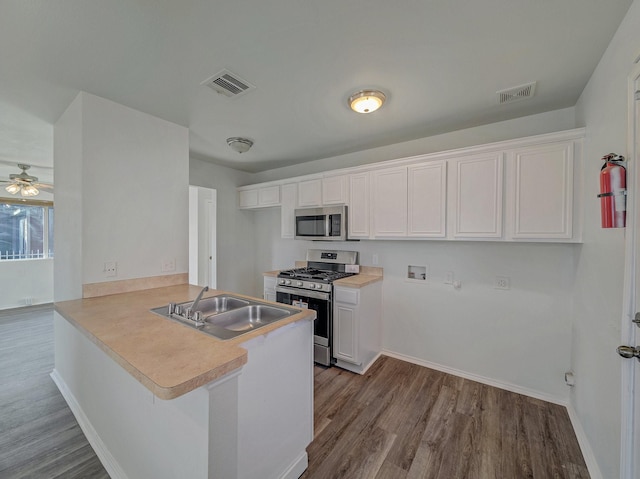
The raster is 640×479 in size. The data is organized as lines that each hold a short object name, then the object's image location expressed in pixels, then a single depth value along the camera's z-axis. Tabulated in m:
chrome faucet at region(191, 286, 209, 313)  1.67
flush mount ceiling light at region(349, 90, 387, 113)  1.97
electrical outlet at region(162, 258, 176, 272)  2.49
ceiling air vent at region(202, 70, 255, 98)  1.80
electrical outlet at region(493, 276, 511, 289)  2.47
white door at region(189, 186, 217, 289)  4.34
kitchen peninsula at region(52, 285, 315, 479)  1.00
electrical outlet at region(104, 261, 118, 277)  2.12
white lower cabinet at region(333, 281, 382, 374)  2.74
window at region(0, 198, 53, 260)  5.09
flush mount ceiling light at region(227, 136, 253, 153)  2.95
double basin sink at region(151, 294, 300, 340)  1.51
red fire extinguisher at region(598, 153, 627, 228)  1.22
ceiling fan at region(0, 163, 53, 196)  4.06
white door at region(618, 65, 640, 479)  1.13
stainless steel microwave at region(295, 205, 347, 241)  3.15
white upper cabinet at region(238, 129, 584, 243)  2.00
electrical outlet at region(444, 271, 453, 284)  2.76
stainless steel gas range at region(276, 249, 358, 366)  2.89
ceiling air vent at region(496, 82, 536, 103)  1.91
